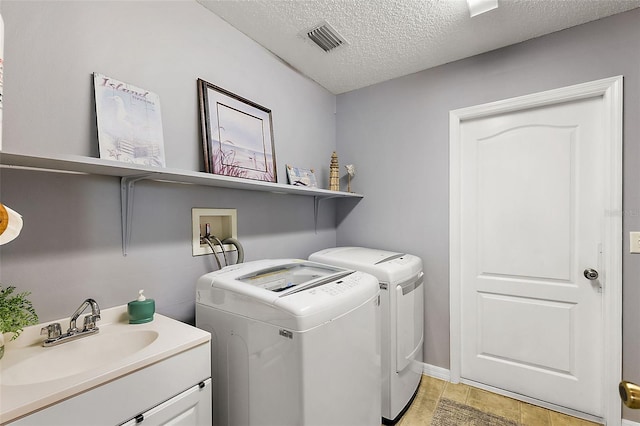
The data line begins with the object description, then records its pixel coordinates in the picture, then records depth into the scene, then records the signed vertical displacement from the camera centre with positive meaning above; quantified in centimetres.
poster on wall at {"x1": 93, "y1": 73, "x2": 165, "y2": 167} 126 +39
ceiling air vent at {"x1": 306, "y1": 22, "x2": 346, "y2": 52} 188 +110
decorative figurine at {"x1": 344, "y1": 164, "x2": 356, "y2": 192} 264 +28
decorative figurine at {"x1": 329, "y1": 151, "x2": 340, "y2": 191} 256 +26
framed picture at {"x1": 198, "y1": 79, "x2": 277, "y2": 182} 169 +44
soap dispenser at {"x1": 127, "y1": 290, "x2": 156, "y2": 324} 128 -43
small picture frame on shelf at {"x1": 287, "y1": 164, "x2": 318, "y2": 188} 223 +22
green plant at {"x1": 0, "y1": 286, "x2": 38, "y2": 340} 89 -31
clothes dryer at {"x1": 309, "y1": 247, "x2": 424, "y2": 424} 178 -73
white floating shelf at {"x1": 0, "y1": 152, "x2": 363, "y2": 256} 98 +15
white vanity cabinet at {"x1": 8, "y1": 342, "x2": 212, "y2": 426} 81 -59
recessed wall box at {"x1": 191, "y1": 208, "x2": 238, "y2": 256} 166 -11
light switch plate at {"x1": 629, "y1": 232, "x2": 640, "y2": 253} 171 -27
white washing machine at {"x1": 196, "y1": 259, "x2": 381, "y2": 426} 116 -61
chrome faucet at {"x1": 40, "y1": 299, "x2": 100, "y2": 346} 109 -44
